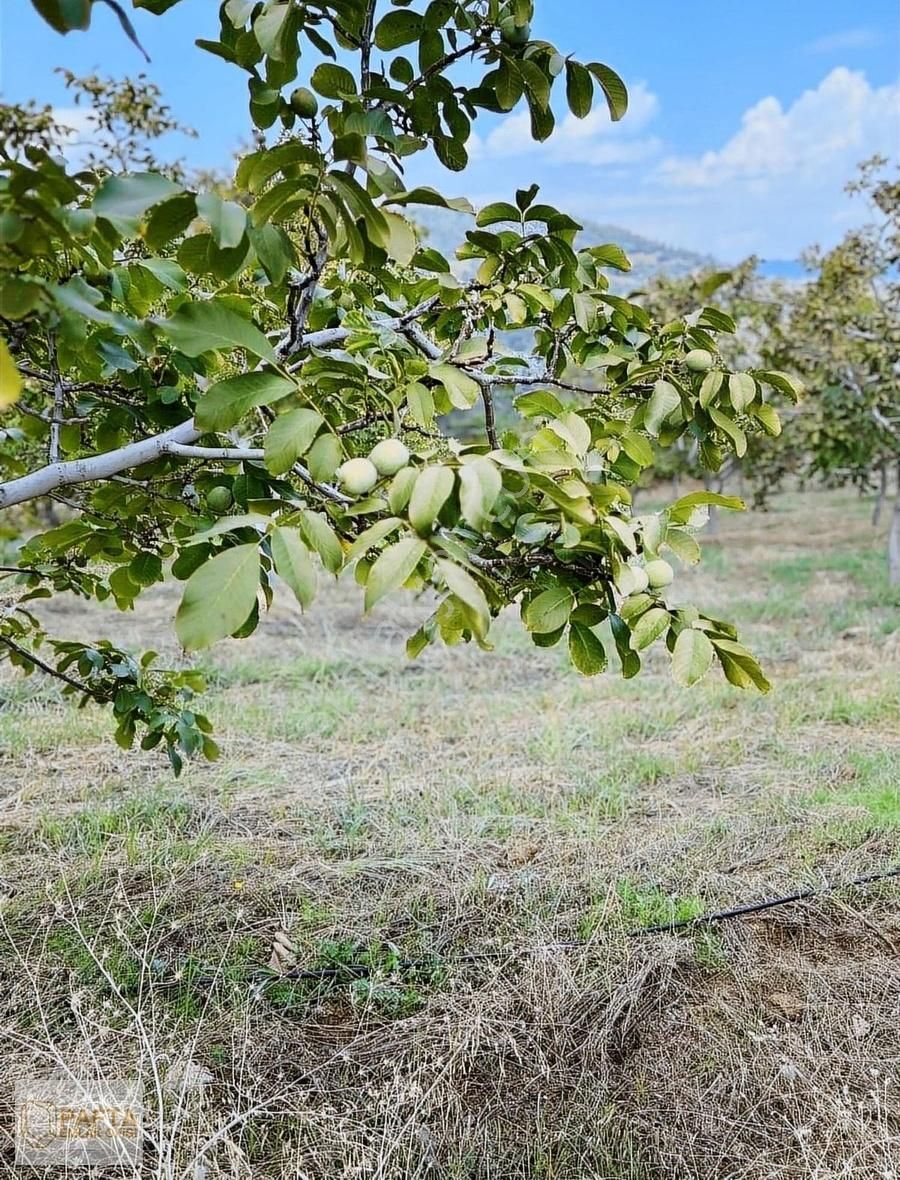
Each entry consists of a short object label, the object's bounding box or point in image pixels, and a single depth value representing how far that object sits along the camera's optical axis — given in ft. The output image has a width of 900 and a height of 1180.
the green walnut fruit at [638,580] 2.63
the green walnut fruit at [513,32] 3.03
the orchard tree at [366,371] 2.22
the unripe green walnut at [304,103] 2.80
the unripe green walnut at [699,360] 3.40
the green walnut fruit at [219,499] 3.39
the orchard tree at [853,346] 20.54
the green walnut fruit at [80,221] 2.12
